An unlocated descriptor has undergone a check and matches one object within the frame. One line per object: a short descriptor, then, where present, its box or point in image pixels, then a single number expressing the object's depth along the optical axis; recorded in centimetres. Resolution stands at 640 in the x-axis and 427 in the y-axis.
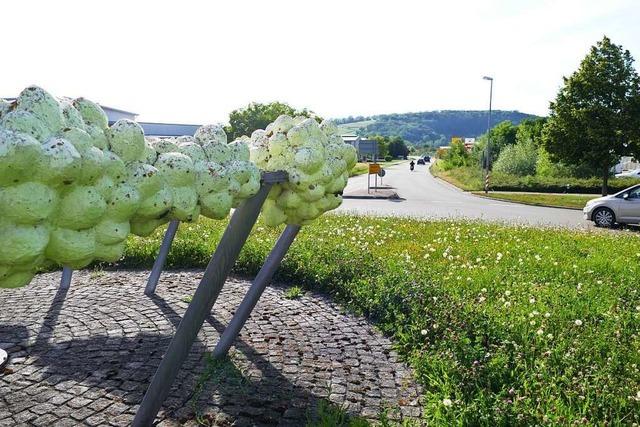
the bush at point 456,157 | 5975
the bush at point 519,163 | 4028
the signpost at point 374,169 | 2816
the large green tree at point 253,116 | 5106
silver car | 1541
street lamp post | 3305
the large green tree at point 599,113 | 2230
